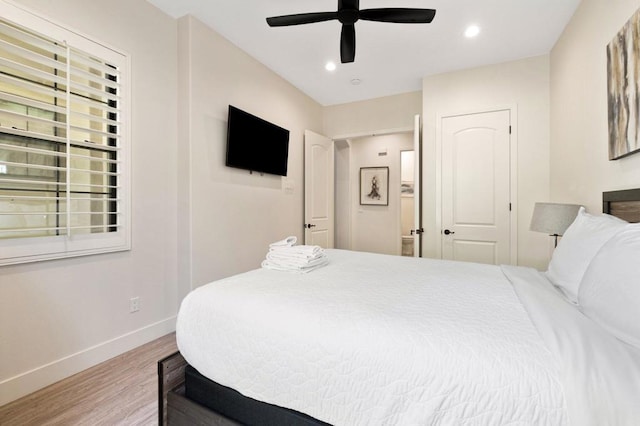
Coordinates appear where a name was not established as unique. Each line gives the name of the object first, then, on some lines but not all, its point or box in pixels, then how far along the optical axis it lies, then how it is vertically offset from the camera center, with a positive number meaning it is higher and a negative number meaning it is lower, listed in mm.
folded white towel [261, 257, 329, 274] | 1777 -355
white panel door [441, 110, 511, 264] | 3207 +269
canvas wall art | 1483 +681
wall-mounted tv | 2887 +754
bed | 738 -426
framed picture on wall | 5262 +465
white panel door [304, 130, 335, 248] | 4133 +325
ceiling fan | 1939 +1373
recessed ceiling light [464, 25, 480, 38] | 2600 +1675
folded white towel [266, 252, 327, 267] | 1797 -318
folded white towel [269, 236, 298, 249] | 1956 -228
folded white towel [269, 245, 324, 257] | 1842 -262
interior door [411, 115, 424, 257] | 3326 +217
